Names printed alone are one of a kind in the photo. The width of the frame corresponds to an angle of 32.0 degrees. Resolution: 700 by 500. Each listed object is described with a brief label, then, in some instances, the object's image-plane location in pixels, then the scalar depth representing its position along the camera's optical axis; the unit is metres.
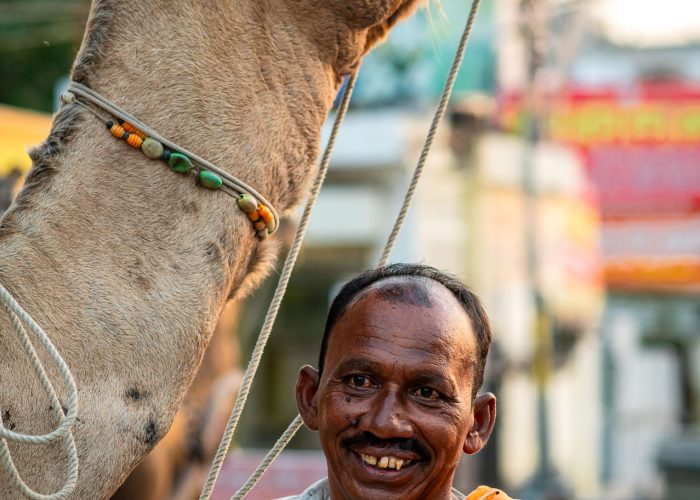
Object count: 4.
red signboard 17.62
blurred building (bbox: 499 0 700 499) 17.62
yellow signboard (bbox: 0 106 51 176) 6.10
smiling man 1.90
